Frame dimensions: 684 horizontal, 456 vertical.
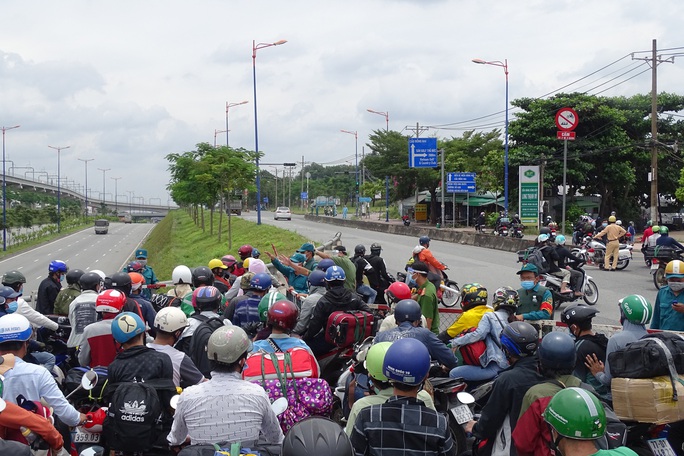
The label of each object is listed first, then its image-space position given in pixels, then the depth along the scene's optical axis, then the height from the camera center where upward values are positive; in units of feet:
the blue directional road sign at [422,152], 153.28 +9.74
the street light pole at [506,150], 126.00 +8.26
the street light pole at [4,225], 172.00 -8.19
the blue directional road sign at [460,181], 151.33 +2.94
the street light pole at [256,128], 112.79 +12.49
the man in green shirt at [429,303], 24.86 -4.11
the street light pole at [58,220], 260.46 -10.11
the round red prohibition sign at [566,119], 107.14 +12.26
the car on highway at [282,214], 234.99 -7.08
